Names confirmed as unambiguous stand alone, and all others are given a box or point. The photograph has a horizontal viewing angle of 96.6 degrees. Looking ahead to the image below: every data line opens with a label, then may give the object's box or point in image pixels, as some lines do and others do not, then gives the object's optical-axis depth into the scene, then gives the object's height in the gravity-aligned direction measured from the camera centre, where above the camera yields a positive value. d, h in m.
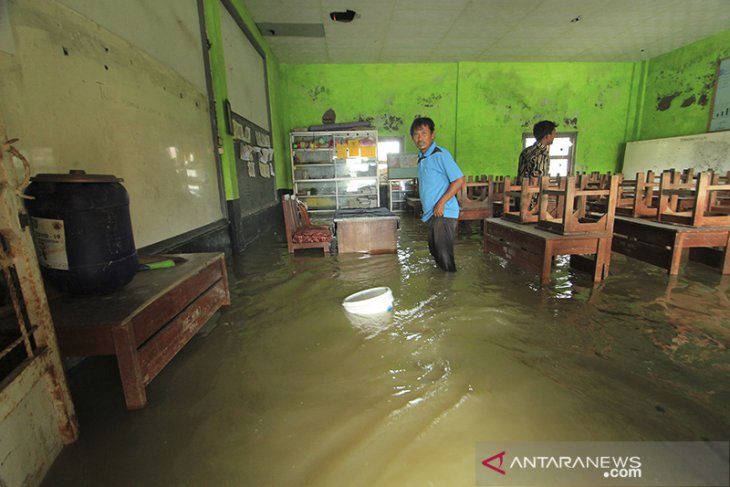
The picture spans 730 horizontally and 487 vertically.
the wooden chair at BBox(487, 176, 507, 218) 5.74 -0.47
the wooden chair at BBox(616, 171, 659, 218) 3.86 -0.38
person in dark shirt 4.02 +0.25
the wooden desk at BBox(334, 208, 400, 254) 4.61 -0.78
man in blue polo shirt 3.29 -0.12
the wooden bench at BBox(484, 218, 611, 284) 3.13 -0.75
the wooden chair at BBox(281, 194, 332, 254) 4.70 -0.80
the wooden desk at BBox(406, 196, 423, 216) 8.37 -0.71
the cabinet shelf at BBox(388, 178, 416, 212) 9.55 -0.43
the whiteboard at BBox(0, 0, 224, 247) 1.80 +0.52
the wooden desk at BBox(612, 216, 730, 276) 3.29 -0.76
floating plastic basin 2.60 -1.01
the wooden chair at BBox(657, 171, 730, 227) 3.26 -0.38
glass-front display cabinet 8.85 +0.30
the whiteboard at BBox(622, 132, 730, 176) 7.55 +0.38
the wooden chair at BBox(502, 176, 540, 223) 3.77 -0.35
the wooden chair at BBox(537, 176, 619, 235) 3.08 -0.37
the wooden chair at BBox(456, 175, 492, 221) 5.73 -0.55
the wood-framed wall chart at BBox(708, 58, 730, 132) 7.47 +1.54
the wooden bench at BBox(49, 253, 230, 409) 1.44 -0.66
